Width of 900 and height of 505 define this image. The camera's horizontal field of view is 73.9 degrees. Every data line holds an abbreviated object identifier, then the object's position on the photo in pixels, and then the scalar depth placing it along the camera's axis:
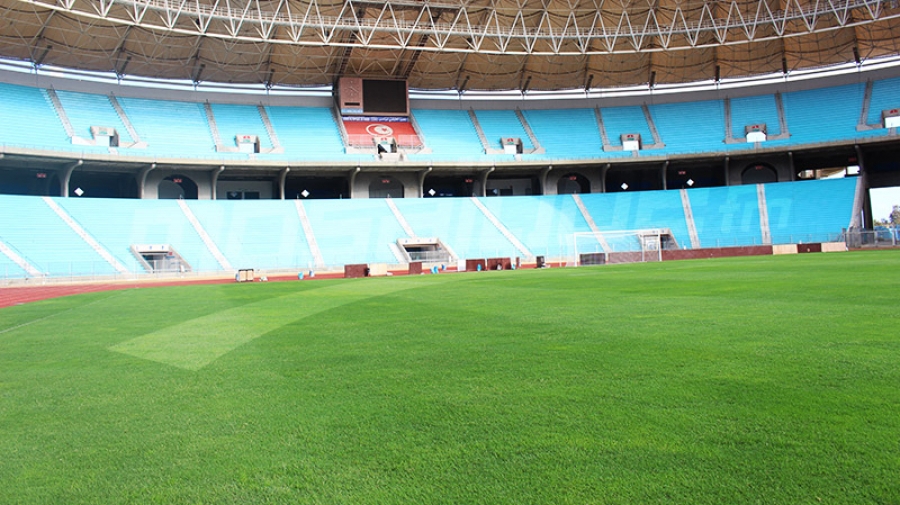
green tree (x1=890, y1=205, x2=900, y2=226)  91.97
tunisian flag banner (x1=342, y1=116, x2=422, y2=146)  45.81
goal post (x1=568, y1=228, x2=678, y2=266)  39.66
